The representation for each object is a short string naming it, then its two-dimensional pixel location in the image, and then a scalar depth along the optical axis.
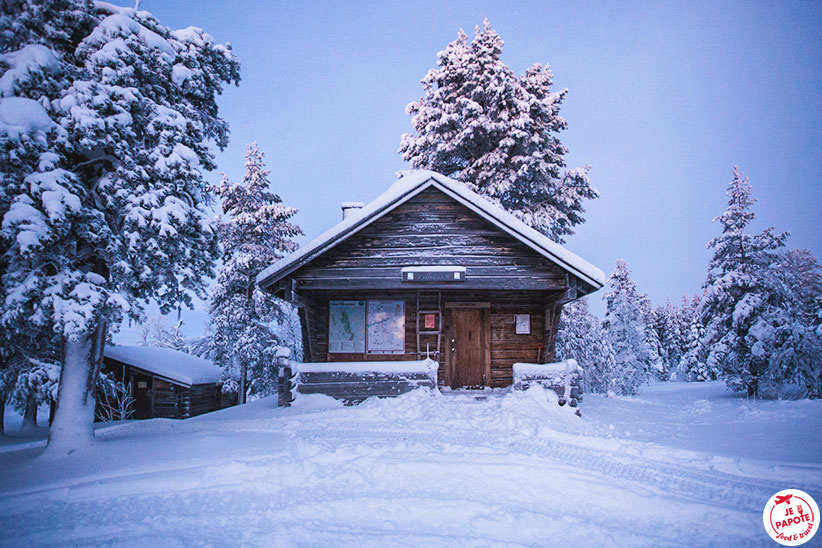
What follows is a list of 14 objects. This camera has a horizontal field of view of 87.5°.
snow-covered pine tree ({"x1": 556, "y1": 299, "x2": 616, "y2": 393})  17.80
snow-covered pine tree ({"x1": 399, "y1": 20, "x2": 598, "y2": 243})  16.75
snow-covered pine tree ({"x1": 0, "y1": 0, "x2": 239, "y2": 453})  6.54
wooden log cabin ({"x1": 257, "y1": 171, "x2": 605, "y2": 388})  11.30
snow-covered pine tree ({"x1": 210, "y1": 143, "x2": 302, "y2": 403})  19.55
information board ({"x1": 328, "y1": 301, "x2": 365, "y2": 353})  13.03
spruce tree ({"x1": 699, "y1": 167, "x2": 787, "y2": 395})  19.38
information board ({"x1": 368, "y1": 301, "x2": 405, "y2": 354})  13.12
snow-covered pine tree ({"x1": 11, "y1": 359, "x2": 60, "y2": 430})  11.96
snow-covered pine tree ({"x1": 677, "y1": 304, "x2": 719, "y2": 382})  20.97
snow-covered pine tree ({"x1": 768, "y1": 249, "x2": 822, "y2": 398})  17.64
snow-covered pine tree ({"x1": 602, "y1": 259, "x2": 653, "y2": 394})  30.23
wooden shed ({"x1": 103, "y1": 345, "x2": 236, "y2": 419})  23.14
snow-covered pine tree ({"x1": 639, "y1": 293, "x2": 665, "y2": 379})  40.10
